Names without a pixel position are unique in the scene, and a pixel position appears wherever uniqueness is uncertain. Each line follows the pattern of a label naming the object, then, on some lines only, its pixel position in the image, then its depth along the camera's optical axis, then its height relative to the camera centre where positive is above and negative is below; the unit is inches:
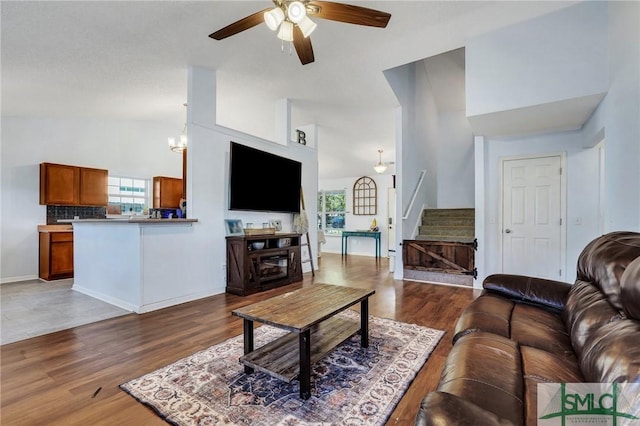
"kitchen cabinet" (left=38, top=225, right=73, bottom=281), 199.3 -28.0
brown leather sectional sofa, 38.8 -25.6
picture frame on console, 171.8 -9.2
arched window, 341.7 +17.3
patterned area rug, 62.7 -43.4
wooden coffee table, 68.6 -33.1
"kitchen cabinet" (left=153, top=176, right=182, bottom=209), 270.8 +17.5
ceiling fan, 85.7 +60.9
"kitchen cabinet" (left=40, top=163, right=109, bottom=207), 206.7 +18.9
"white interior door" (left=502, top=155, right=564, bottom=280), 172.9 -3.2
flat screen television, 169.5 +19.4
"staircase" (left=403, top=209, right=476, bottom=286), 188.5 -29.3
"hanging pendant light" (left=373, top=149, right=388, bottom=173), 282.5 +41.8
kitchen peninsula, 132.7 -24.5
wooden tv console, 163.2 -30.5
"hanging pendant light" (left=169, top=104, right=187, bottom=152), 198.2 +45.4
